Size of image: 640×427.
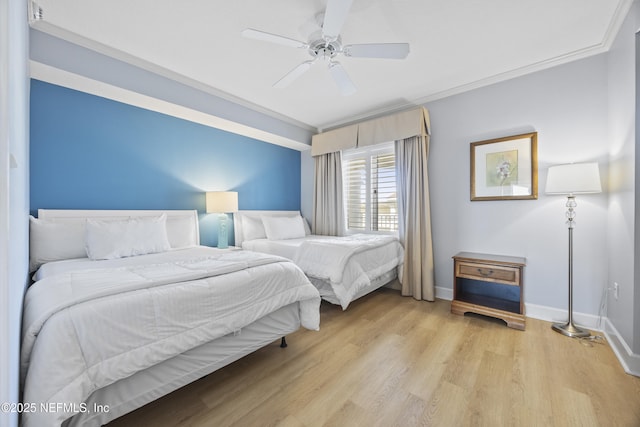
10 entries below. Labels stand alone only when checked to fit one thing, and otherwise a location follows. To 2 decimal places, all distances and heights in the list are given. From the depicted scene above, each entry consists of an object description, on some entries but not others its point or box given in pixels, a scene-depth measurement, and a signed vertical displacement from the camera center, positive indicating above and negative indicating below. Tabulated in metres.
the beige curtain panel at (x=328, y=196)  4.11 +0.29
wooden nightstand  2.38 -0.82
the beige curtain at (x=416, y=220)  3.11 -0.08
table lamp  3.22 +0.11
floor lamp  2.03 +0.23
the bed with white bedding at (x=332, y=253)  2.58 -0.45
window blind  3.66 +0.39
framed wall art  2.57 +0.49
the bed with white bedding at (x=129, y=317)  0.99 -0.52
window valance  3.16 +1.14
